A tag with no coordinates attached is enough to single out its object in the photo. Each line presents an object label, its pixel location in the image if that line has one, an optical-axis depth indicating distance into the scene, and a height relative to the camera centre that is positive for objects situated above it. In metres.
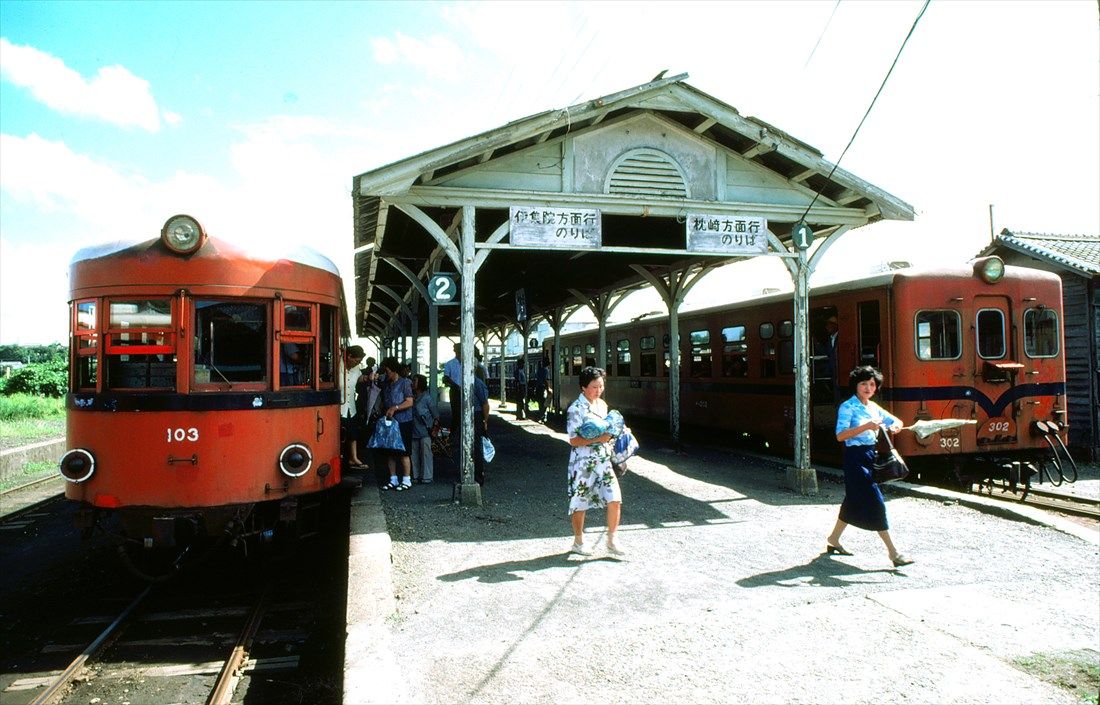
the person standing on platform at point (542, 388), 21.70 -0.48
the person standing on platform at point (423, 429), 9.72 -0.73
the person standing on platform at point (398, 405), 9.45 -0.39
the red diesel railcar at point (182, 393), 5.66 -0.12
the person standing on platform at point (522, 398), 20.98 -0.74
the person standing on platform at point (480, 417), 9.04 -0.54
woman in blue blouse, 5.84 -0.67
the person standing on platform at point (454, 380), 9.33 -0.09
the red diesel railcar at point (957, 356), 9.62 +0.13
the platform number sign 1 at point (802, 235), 9.41 +1.66
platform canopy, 8.21 +2.32
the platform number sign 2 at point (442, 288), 8.69 +0.99
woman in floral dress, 6.01 -0.75
